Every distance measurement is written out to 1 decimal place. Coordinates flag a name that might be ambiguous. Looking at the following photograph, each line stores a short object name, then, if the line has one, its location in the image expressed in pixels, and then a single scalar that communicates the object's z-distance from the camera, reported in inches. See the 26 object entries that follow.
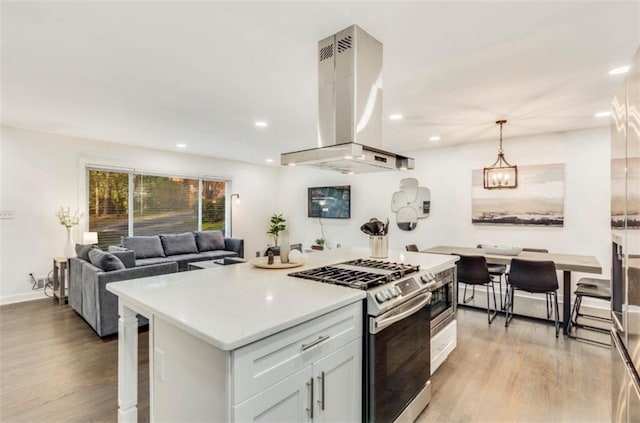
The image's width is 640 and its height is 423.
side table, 171.0
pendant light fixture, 157.5
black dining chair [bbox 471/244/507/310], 163.0
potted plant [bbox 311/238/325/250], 272.8
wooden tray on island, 94.1
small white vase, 176.7
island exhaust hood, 79.9
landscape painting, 176.9
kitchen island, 45.1
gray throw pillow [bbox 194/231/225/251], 243.0
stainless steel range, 66.6
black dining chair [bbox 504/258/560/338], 132.9
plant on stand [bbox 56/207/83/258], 177.2
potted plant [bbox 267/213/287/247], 302.7
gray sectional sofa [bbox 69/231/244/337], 127.0
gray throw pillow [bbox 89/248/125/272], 131.4
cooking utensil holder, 113.0
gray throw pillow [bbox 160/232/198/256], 223.6
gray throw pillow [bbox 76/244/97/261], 152.4
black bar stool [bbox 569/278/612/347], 124.9
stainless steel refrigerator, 49.0
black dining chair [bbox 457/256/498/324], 146.3
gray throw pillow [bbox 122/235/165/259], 206.5
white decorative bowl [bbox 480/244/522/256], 155.8
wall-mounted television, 266.6
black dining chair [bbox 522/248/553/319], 167.8
